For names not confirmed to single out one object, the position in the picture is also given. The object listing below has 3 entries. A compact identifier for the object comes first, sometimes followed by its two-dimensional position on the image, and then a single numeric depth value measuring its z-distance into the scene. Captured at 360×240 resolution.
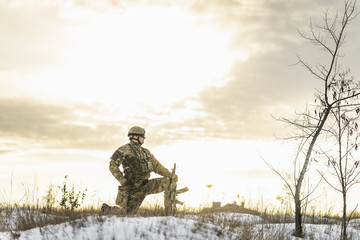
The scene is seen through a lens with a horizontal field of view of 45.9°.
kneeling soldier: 9.90
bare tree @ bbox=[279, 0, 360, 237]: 11.06
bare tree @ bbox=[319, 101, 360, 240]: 10.41
